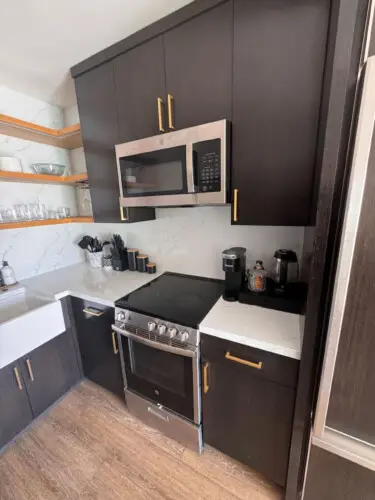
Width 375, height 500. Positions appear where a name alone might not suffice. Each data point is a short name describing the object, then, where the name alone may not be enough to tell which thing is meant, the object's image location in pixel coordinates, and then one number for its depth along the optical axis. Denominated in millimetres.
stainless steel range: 1142
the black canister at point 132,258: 1893
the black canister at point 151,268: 1823
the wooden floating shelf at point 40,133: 1456
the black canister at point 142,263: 1858
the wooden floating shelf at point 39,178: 1445
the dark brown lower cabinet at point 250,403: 964
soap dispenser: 1652
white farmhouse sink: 1256
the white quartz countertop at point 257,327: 922
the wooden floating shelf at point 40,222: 1430
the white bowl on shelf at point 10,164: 1488
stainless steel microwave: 1055
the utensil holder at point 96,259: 2021
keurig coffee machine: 1225
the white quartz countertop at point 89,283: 1477
